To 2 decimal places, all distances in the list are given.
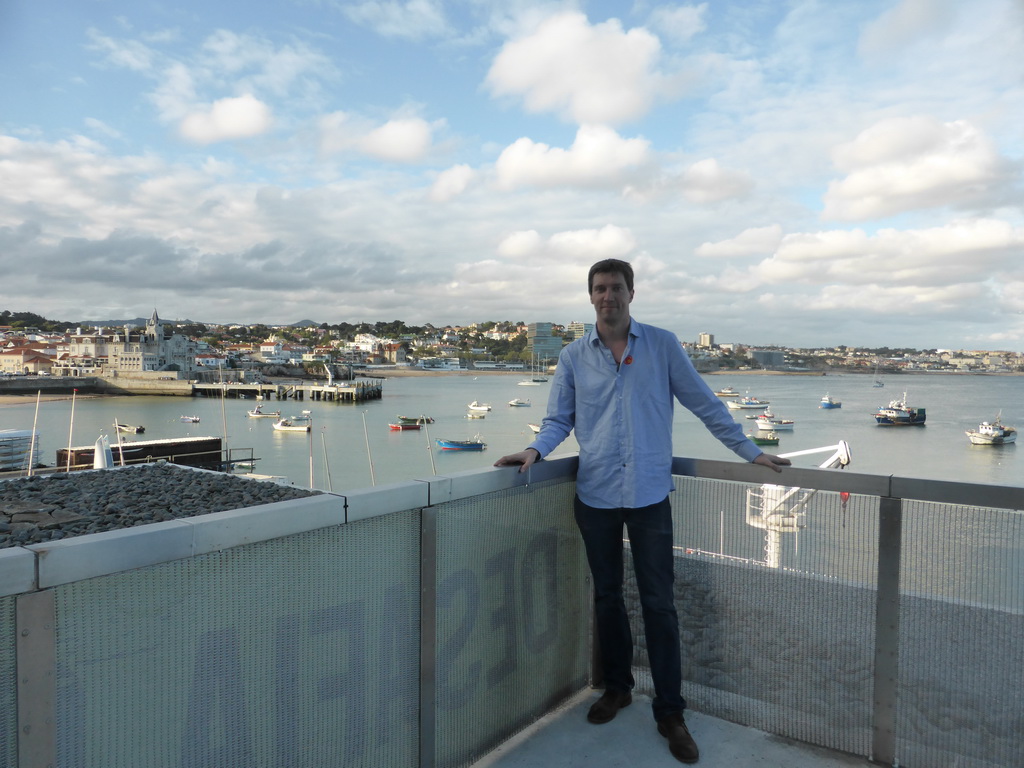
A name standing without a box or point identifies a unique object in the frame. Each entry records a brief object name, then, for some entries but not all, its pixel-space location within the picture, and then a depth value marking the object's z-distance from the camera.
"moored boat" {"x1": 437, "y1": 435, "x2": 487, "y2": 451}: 49.62
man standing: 2.37
